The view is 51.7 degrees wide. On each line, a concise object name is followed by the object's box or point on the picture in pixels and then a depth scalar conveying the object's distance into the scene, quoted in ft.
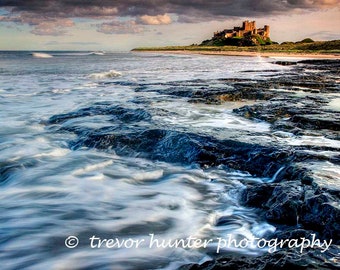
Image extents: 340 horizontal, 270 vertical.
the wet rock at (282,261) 7.46
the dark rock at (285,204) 10.56
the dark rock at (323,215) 9.43
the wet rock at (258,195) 12.15
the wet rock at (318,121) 20.92
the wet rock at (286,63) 107.65
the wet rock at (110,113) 24.71
